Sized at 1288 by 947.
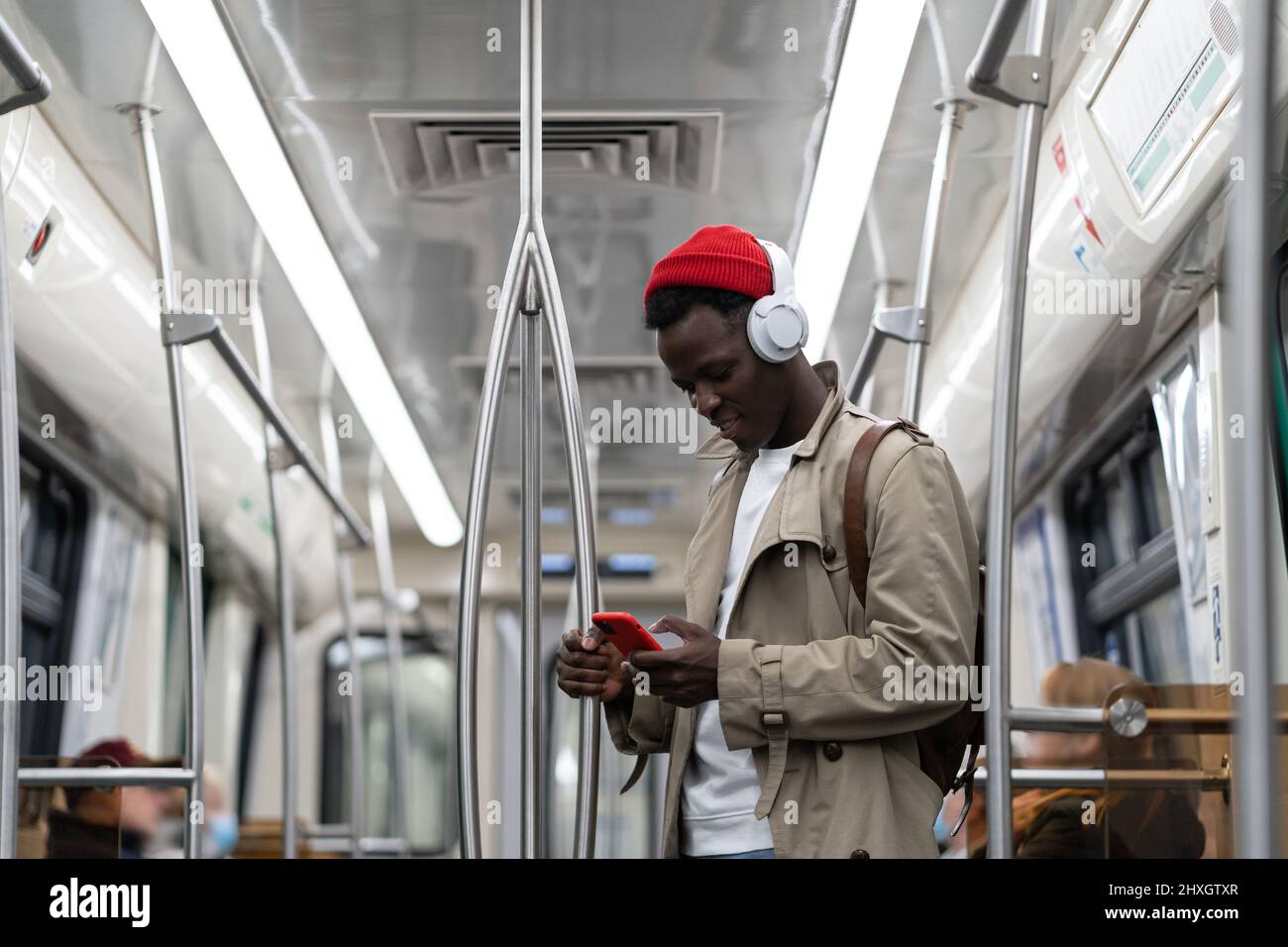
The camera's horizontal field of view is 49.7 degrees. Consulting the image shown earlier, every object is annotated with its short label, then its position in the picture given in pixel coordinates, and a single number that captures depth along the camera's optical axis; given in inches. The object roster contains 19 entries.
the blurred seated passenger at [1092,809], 84.0
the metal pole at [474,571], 75.4
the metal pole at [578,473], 76.2
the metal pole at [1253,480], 47.5
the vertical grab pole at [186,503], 100.0
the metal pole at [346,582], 207.0
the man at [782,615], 60.9
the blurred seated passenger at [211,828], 223.5
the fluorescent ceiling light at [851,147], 104.5
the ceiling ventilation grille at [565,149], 119.9
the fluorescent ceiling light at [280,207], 108.5
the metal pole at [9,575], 66.4
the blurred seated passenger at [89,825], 110.8
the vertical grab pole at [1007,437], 64.6
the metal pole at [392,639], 231.1
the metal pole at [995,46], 70.7
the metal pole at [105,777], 96.3
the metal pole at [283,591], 155.0
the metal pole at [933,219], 113.0
